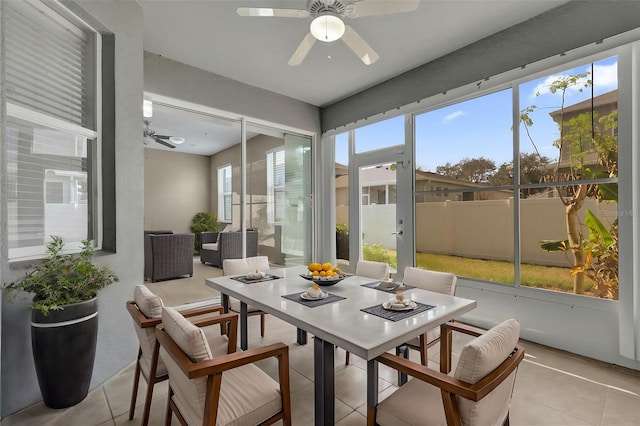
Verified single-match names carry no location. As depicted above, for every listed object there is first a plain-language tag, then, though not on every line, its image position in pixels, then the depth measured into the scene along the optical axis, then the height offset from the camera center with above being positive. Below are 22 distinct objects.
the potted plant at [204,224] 8.26 -0.29
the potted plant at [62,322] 1.81 -0.67
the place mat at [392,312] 1.55 -0.53
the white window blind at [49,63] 1.96 +1.09
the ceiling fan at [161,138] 5.07 +1.42
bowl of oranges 2.18 -0.46
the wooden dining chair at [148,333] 1.54 -0.62
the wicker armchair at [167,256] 5.18 -0.75
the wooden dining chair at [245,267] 2.74 -0.51
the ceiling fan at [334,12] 1.89 +1.31
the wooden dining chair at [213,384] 1.16 -0.74
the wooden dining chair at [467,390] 1.03 -0.63
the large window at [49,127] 1.95 +0.62
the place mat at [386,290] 2.08 -0.53
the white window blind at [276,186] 4.97 +0.45
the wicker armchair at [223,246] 5.12 -0.64
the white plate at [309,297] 1.85 -0.52
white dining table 1.29 -0.54
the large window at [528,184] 2.61 +0.29
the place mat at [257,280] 2.35 -0.53
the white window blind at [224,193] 7.98 +0.56
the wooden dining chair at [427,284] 1.94 -0.54
